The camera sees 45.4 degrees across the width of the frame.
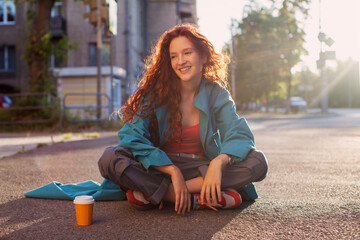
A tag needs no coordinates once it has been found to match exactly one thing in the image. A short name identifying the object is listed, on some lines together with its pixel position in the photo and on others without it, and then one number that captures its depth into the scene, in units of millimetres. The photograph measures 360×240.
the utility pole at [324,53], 18031
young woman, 2670
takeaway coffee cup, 2381
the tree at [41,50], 13234
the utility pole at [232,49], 14733
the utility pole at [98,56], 10164
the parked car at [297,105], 39750
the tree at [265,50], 34438
